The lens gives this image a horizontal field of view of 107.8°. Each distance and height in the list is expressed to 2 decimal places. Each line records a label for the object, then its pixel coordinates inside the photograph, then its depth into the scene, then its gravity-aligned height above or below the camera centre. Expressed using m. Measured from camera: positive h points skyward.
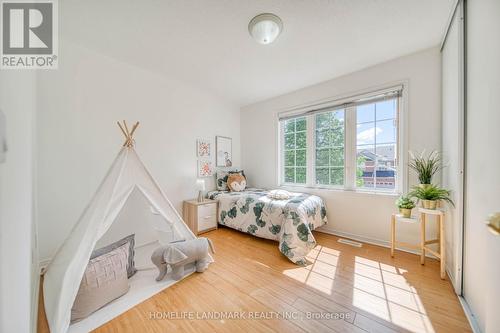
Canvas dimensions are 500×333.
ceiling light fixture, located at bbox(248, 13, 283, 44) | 1.66 +1.31
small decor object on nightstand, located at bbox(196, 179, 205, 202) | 3.05 -0.39
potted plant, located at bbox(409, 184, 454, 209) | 1.78 -0.30
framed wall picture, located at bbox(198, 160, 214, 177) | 3.35 -0.06
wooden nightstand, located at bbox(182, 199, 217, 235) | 2.91 -0.82
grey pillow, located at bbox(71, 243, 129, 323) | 1.34 -0.93
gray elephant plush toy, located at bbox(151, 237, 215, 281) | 1.72 -0.88
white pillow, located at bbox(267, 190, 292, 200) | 2.72 -0.46
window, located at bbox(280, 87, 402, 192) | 2.49 +0.32
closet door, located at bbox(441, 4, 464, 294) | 1.51 +0.28
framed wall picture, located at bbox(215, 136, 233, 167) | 3.69 +0.29
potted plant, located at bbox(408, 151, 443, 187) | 1.93 -0.01
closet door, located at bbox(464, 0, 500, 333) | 1.03 +0.03
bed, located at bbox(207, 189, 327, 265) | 2.15 -0.73
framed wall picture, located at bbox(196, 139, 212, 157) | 3.31 +0.32
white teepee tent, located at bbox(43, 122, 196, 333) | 1.22 -0.54
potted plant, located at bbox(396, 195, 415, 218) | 2.03 -0.46
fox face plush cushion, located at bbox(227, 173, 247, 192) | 3.51 -0.34
